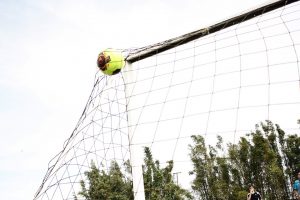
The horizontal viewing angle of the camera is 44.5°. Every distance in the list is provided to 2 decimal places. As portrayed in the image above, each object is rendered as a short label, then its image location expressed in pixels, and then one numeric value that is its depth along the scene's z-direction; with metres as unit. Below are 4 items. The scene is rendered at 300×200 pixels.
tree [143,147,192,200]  26.02
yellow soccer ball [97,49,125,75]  5.67
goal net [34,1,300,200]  5.14
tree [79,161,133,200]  25.16
